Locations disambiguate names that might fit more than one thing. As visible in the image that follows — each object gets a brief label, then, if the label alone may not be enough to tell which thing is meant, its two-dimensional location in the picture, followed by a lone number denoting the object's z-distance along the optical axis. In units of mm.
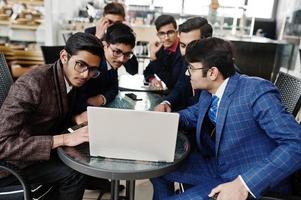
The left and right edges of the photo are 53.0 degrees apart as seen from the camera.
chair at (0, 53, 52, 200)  1192
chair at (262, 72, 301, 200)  1330
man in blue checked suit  1066
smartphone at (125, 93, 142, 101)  1930
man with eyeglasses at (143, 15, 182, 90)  2305
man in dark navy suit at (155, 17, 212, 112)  1912
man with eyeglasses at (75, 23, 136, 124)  1705
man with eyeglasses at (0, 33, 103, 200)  1206
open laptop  989
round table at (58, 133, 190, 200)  1060
